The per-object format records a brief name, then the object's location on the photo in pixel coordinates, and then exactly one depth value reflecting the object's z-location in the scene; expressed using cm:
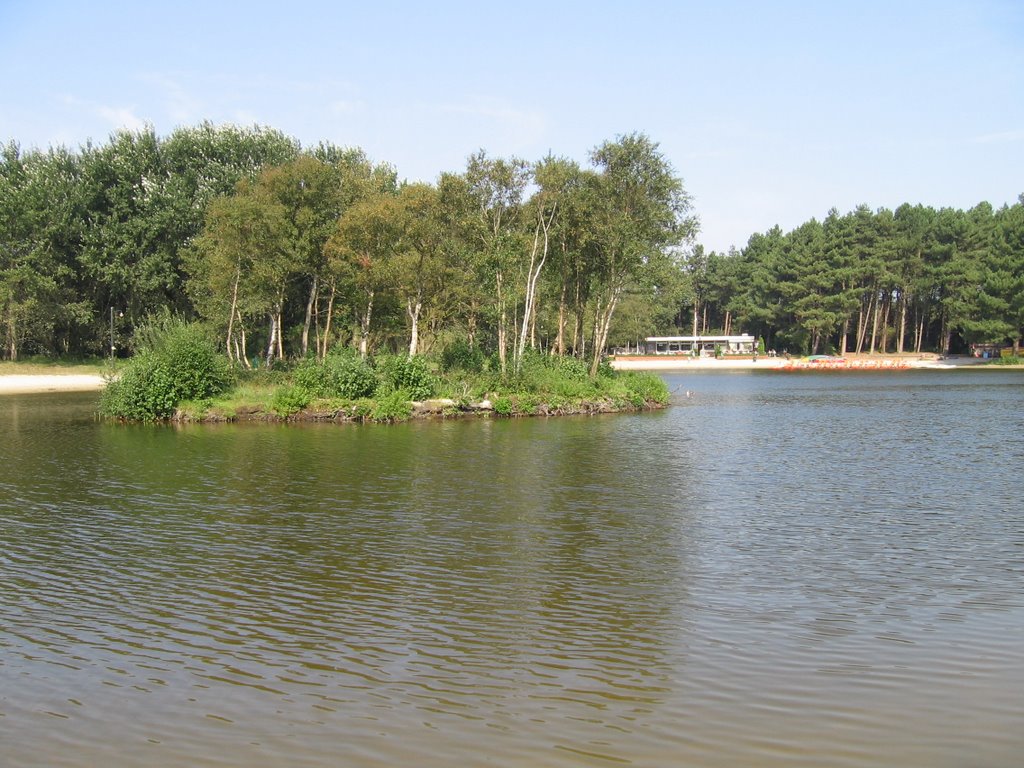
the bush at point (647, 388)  4172
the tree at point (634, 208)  4075
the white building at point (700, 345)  12206
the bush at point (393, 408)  3359
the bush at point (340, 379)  3456
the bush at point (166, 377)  3375
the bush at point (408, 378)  3562
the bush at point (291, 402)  3378
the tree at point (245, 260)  3903
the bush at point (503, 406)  3650
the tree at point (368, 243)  3738
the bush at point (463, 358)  4141
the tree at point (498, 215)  3844
